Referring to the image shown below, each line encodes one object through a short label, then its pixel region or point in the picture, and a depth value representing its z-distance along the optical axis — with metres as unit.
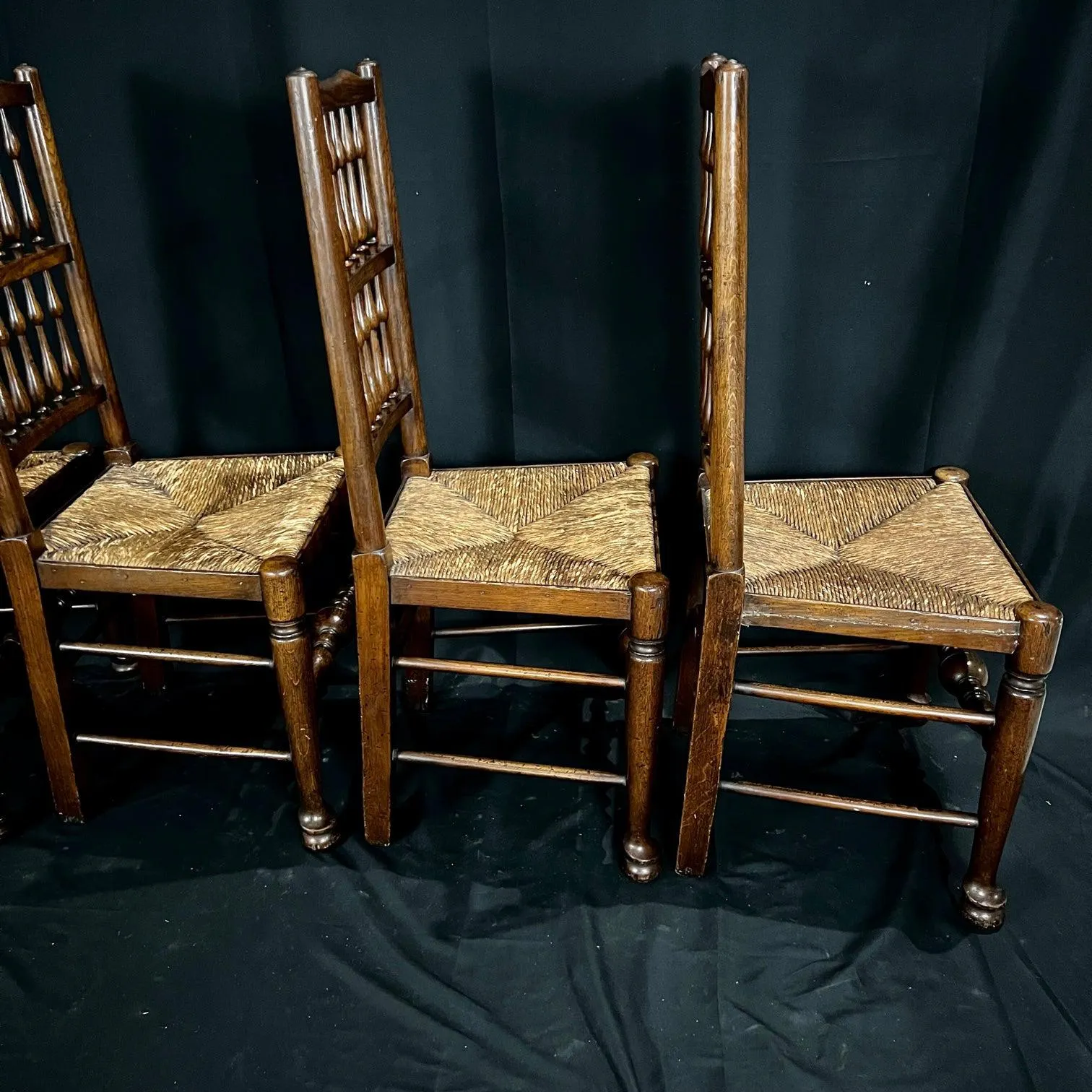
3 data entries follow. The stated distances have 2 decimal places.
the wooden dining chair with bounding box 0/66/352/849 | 1.49
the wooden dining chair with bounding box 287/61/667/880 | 1.35
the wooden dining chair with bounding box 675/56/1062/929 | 1.23
